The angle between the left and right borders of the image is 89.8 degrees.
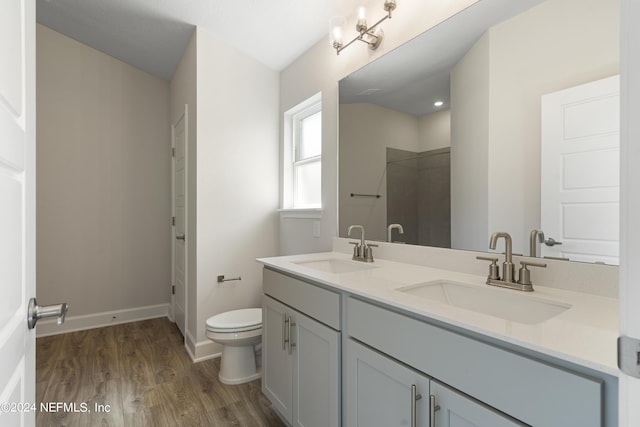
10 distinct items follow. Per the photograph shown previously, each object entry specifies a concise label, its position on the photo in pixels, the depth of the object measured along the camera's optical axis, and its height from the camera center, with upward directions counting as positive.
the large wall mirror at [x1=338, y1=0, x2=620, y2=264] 1.02 +0.33
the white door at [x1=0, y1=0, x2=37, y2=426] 0.57 +0.01
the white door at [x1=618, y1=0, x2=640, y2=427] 0.41 +0.02
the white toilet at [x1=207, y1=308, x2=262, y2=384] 2.07 -0.84
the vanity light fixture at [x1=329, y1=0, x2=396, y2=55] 1.71 +1.06
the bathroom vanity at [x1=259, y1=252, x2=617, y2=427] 0.67 -0.38
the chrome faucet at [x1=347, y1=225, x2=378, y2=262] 1.84 -0.23
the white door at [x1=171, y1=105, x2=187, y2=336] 2.86 -0.09
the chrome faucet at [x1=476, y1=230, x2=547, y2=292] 1.11 -0.22
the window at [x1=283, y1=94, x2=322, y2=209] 2.57 +0.48
